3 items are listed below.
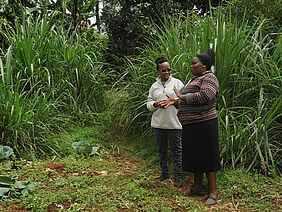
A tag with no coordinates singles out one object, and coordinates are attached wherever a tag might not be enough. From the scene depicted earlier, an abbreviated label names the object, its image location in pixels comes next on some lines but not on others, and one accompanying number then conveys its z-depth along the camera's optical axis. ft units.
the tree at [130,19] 24.12
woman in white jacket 10.03
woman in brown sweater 8.93
